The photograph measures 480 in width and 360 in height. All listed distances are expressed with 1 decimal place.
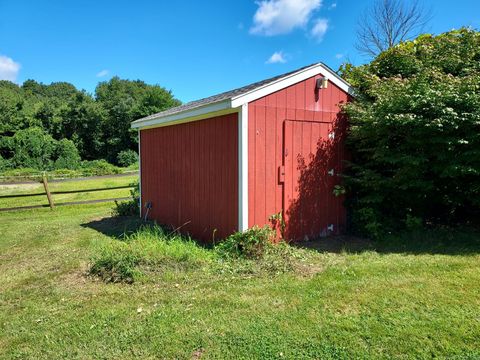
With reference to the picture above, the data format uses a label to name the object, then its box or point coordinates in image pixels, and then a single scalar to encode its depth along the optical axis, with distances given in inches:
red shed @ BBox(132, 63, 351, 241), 191.9
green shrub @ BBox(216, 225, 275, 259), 179.6
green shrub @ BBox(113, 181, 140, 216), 351.9
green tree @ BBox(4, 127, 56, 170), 1032.8
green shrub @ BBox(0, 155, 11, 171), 971.6
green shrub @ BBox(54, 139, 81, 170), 1091.3
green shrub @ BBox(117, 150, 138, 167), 1207.6
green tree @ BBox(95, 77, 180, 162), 1272.1
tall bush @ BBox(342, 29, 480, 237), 184.1
